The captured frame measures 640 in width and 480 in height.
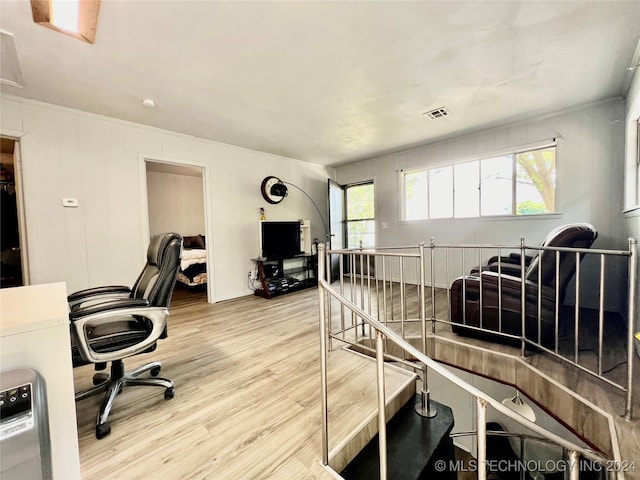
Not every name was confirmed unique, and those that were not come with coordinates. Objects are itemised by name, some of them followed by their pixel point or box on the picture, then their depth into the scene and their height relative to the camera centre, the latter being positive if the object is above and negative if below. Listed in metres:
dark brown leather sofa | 2.00 -0.61
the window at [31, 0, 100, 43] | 1.55 +1.43
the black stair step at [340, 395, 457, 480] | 1.37 -1.30
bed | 4.97 -0.66
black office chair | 1.46 -0.59
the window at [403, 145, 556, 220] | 3.50 +0.63
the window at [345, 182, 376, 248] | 5.52 +0.36
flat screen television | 4.53 -0.13
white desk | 0.83 -0.40
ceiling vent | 3.15 +1.47
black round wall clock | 4.77 +0.83
